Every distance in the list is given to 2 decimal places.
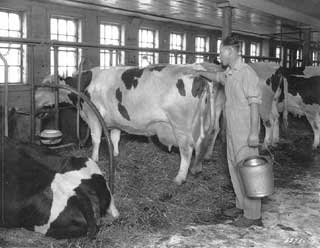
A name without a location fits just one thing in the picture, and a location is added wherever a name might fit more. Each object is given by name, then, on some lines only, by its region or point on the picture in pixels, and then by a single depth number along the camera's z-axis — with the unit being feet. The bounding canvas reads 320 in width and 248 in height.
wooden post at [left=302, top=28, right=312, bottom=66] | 45.29
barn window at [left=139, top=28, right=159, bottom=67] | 44.26
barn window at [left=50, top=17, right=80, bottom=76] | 34.76
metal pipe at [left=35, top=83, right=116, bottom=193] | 15.28
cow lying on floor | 12.52
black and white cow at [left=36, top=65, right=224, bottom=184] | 19.99
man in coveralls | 13.97
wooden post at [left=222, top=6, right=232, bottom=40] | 27.99
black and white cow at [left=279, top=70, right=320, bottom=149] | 30.55
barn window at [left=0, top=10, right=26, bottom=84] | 31.17
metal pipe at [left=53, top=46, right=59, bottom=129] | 20.90
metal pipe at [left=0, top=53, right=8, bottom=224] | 12.62
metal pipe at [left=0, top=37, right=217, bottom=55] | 17.53
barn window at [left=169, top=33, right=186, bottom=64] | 49.04
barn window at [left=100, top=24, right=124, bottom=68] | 39.55
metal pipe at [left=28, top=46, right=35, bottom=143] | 19.38
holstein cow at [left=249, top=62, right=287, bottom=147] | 28.96
